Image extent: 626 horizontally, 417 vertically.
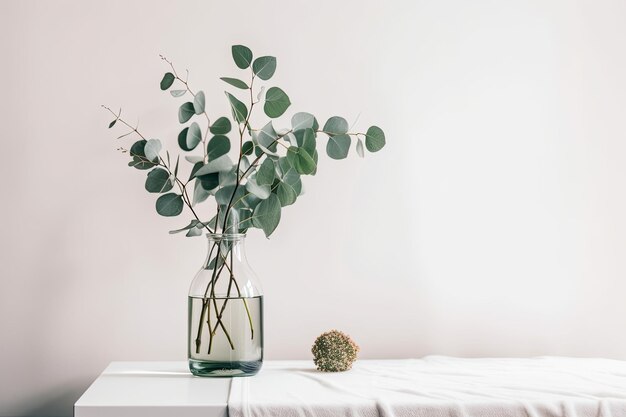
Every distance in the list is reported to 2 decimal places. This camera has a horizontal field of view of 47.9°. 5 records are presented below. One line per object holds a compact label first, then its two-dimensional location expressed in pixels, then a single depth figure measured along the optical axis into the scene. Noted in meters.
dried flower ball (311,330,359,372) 1.38
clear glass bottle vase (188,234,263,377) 1.33
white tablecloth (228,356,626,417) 1.10
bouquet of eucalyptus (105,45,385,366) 1.32
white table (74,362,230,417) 1.09
